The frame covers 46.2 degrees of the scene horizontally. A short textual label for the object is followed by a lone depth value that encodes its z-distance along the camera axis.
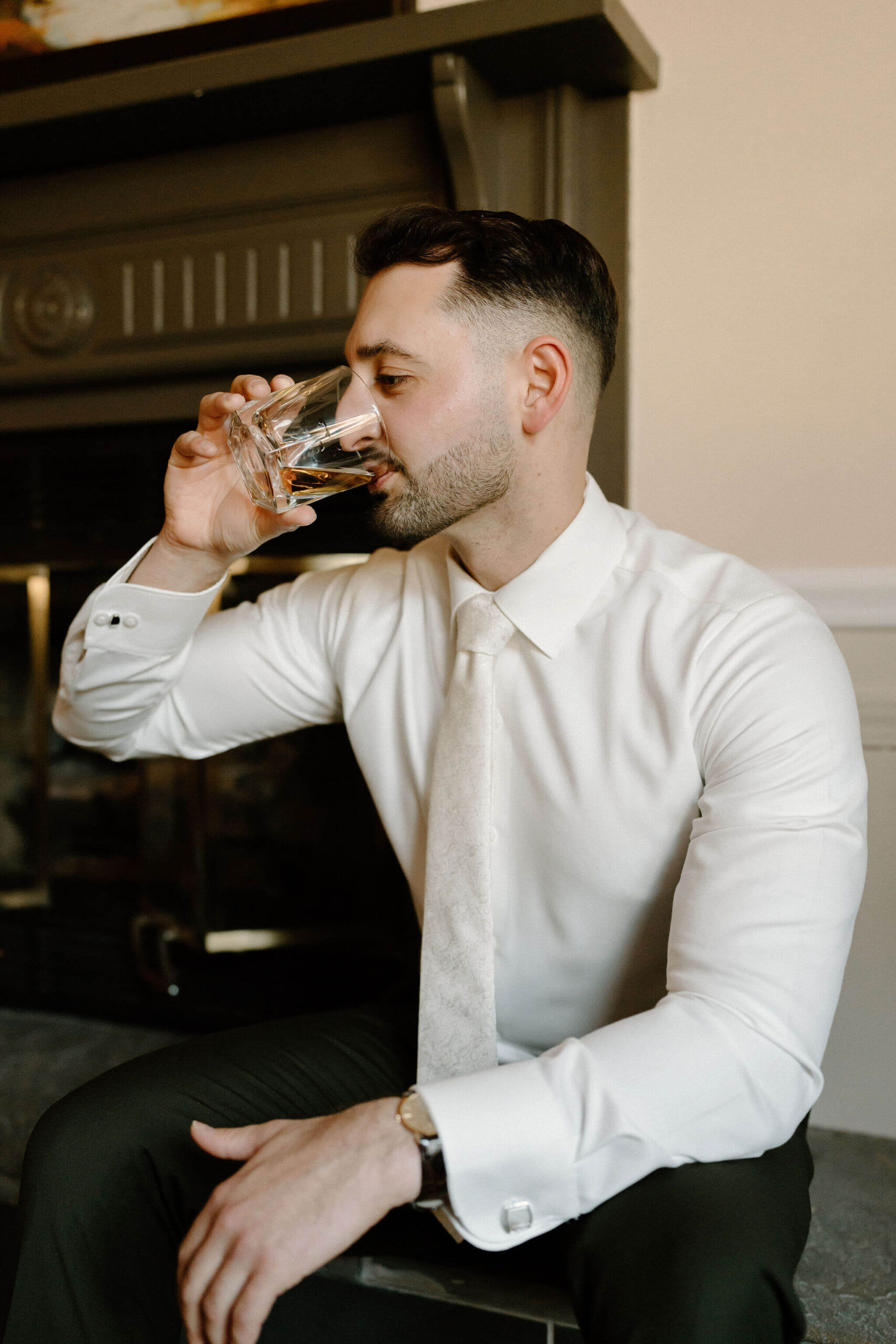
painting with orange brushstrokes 1.75
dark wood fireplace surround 1.51
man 0.78
